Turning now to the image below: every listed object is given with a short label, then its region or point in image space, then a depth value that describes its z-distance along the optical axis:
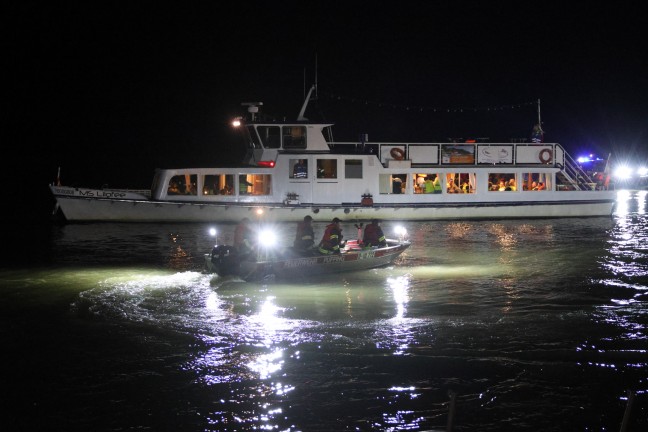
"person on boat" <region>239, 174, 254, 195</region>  31.00
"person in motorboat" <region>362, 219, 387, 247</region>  18.67
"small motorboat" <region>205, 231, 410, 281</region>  16.11
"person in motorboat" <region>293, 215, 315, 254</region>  17.20
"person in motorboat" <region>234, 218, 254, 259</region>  16.39
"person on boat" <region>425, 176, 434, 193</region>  32.91
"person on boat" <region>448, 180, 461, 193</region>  33.88
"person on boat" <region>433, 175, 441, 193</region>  33.19
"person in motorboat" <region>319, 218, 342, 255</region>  17.27
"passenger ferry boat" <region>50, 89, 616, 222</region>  30.25
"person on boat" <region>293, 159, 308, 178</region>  30.97
